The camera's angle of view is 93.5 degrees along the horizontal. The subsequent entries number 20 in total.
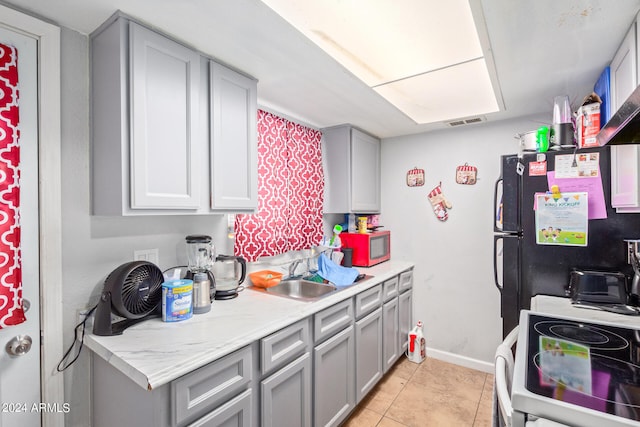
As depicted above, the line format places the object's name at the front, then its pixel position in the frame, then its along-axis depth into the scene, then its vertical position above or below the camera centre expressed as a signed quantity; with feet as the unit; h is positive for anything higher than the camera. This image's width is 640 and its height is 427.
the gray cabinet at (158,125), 4.06 +1.37
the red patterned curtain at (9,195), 3.69 +0.29
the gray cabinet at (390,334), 8.03 -3.35
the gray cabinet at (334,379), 5.58 -3.30
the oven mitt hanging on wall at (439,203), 9.42 +0.30
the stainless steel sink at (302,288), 7.23 -1.80
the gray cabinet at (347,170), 8.98 +1.36
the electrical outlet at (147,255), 4.98 -0.66
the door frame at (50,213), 4.05 +0.06
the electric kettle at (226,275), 5.72 -1.17
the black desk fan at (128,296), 4.14 -1.16
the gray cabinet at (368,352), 6.88 -3.37
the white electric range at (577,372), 2.29 -1.53
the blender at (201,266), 4.91 -0.90
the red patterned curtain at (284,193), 7.22 +0.58
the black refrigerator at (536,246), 5.00 -0.62
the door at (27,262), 3.80 -0.59
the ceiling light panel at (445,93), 6.27 +2.87
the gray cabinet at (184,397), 3.35 -2.22
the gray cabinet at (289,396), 4.50 -2.94
